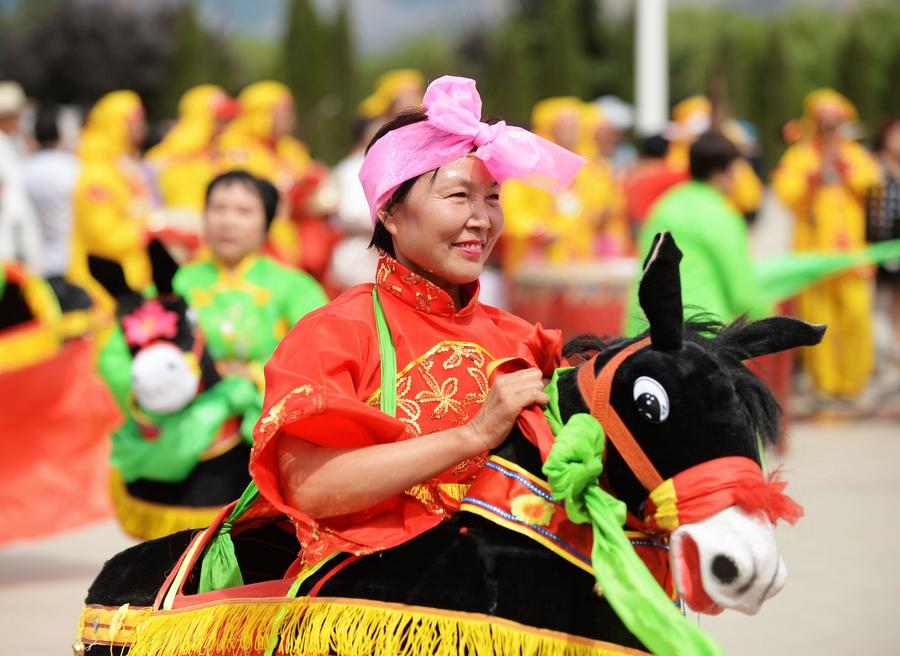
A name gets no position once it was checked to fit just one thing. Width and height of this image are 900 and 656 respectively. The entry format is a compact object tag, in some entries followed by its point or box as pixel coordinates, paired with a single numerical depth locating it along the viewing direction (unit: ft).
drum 60.10
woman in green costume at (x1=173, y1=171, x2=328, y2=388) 31.23
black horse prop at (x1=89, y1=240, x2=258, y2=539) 28.90
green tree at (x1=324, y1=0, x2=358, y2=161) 181.86
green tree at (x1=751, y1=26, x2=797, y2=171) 161.81
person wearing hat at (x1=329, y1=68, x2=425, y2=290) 51.44
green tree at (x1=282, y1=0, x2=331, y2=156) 187.84
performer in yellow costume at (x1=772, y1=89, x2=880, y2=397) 62.67
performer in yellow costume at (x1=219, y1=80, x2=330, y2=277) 59.23
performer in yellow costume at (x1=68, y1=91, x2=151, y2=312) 57.80
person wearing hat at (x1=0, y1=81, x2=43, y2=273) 46.47
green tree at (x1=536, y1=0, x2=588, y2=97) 170.73
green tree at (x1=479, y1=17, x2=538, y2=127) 164.17
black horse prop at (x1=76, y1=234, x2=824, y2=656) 14.45
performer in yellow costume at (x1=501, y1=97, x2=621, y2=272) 67.12
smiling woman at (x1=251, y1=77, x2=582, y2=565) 15.51
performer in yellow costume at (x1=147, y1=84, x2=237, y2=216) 62.41
